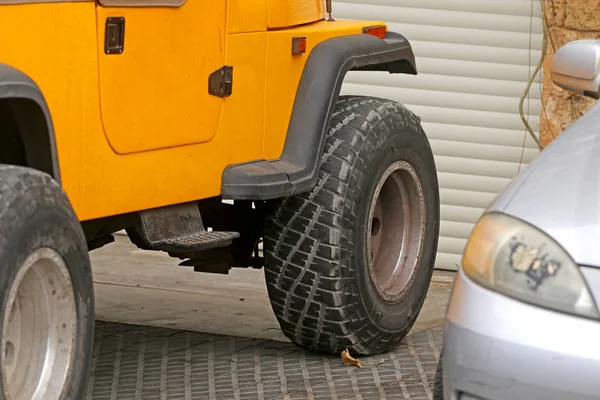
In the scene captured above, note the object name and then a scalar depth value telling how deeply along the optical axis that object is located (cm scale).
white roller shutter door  1044
